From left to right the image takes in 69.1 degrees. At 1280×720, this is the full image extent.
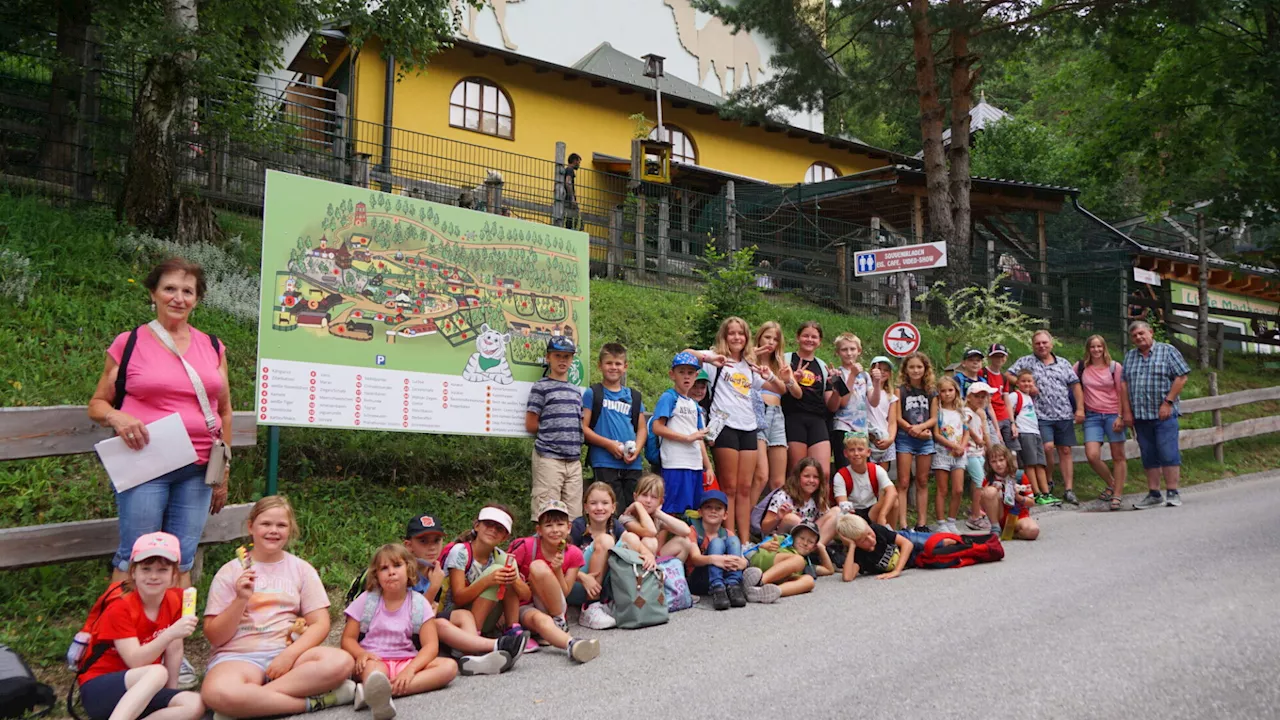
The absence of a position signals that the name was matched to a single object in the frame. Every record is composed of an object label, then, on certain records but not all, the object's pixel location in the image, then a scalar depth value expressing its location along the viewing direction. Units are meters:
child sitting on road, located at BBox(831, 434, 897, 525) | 7.64
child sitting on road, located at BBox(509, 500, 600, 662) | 5.18
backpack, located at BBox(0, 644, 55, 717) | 4.02
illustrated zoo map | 6.41
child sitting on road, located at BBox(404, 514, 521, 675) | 4.84
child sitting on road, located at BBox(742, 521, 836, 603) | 6.34
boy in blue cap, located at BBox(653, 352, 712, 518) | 7.05
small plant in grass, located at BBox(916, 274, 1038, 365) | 12.91
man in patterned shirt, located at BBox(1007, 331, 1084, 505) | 10.57
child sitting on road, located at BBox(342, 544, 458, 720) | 4.55
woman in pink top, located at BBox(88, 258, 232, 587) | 4.70
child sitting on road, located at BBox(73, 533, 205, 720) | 3.93
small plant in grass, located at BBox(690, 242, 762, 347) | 10.22
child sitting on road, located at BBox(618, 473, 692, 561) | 6.23
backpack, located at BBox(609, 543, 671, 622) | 5.72
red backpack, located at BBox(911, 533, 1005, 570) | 7.20
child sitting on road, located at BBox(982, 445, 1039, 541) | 8.31
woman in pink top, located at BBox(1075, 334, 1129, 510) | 10.48
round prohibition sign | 10.21
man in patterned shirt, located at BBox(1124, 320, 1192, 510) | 9.98
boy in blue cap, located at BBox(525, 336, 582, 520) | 6.79
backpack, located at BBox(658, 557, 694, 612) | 6.08
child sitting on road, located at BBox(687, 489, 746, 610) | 6.29
